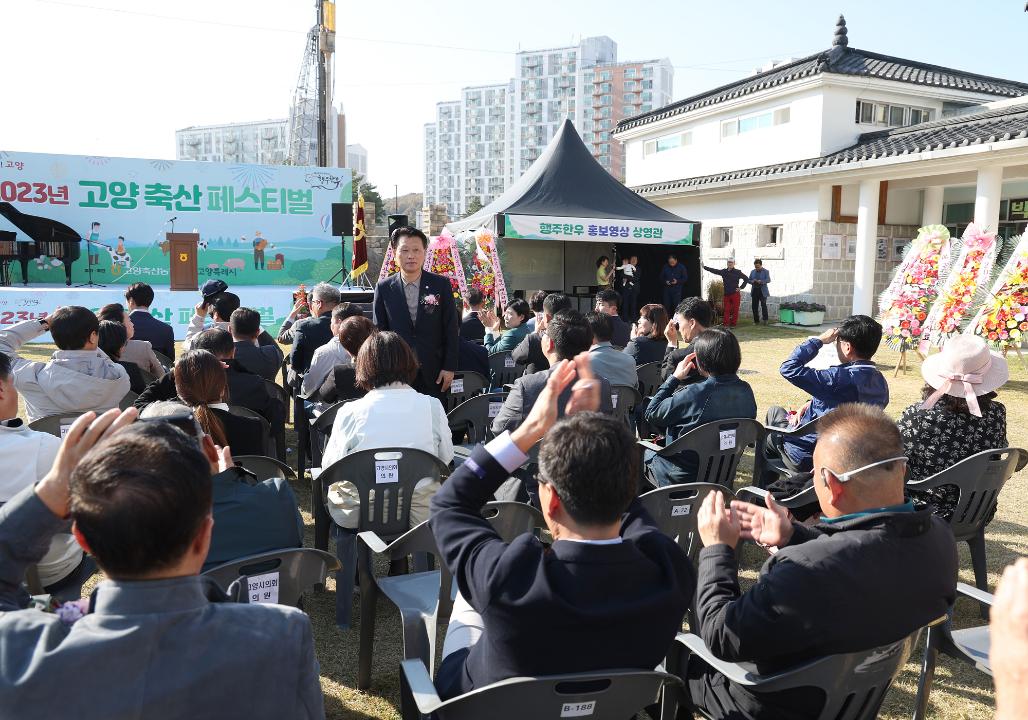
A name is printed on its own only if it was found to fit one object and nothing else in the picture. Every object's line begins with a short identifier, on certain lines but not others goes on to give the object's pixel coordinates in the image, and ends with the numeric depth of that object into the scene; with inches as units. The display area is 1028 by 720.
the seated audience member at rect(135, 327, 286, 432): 154.3
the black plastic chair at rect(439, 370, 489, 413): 198.1
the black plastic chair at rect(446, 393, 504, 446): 165.0
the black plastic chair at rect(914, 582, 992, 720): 79.2
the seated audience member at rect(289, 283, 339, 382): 210.1
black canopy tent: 460.8
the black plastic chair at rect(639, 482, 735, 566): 99.0
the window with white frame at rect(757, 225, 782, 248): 638.7
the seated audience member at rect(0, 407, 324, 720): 41.1
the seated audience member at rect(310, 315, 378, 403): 160.6
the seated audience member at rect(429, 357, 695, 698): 55.6
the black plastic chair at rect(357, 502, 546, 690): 83.5
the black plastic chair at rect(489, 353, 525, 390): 231.3
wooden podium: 600.1
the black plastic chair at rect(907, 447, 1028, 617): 113.5
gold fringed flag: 598.5
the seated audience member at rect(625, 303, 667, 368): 226.4
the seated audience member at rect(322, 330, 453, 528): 112.9
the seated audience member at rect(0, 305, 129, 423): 141.6
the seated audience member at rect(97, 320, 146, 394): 174.4
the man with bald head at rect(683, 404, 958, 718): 62.1
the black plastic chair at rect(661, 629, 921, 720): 63.4
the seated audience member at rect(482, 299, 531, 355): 240.2
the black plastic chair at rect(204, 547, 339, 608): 75.0
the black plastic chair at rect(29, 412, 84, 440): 137.2
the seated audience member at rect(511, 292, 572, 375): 186.4
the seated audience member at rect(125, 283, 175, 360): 223.8
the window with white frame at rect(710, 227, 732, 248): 683.4
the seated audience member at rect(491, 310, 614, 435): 126.4
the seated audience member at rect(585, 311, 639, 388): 168.7
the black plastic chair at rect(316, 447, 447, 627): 108.7
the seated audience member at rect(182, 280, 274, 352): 218.2
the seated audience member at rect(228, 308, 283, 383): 184.4
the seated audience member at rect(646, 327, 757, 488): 136.0
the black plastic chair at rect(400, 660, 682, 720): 53.9
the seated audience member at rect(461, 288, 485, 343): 258.4
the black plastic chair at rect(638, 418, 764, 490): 133.6
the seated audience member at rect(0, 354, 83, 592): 88.8
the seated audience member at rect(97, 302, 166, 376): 188.9
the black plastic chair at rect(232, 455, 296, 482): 115.1
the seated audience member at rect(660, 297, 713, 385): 186.5
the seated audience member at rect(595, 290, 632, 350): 245.4
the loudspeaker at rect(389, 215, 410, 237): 491.9
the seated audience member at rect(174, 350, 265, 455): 108.7
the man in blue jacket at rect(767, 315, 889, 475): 142.9
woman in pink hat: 114.1
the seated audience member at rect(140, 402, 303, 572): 82.6
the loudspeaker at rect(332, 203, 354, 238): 647.8
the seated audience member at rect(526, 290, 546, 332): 239.2
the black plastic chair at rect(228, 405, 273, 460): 138.6
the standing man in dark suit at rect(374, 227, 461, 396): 181.5
